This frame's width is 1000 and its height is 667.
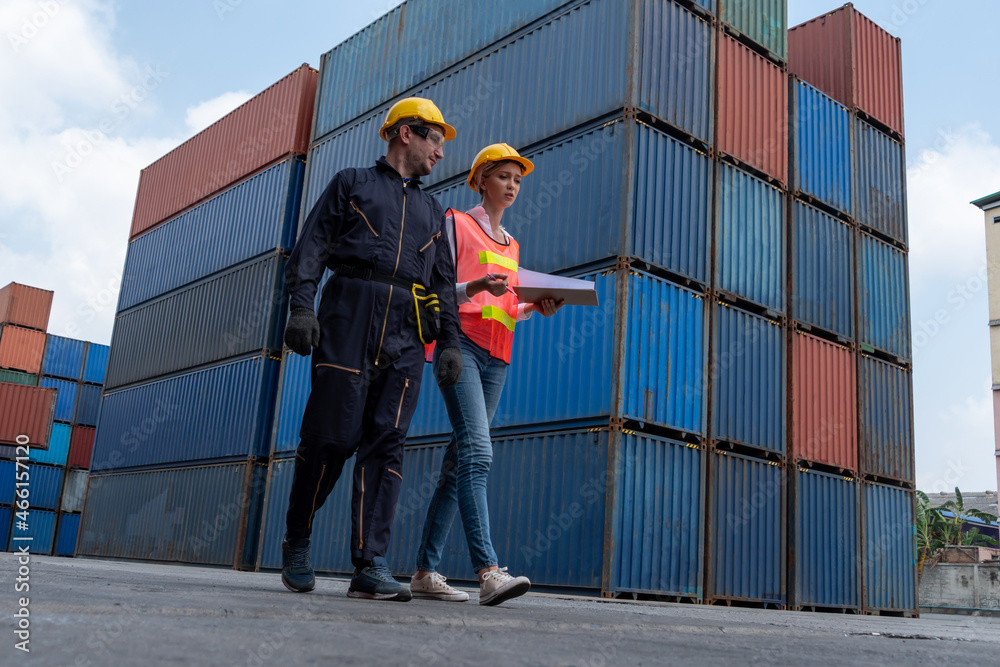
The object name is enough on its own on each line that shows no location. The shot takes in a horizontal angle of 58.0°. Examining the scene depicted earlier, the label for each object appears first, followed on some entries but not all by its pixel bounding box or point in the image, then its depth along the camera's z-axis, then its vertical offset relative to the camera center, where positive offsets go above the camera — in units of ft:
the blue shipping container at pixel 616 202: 36.19 +14.26
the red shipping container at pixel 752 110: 42.06 +21.17
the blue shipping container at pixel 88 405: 109.81 +12.84
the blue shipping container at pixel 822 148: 45.83 +21.30
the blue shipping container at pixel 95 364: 111.55 +18.06
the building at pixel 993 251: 149.38 +54.85
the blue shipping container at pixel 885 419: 45.34 +7.64
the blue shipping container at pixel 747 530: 36.45 +1.26
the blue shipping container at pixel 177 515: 52.44 +0.22
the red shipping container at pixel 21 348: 106.52 +18.46
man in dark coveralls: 12.10 +2.44
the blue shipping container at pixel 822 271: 43.70 +14.35
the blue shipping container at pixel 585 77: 38.34 +20.85
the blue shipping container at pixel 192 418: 53.47 +6.50
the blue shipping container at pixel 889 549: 43.70 +1.07
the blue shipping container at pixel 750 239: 40.06 +14.44
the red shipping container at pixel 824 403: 41.55 +7.58
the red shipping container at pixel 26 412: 86.99 +9.10
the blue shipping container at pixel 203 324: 55.06 +12.91
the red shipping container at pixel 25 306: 107.65 +23.75
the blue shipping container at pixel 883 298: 47.26 +14.24
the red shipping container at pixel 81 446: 108.47 +7.71
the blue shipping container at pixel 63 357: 109.28 +18.23
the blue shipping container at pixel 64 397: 108.37 +13.38
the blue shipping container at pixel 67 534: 105.09 -2.67
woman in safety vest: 13.57 +2.81
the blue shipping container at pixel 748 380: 38.06 +7.66
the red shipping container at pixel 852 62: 51.80 +29.18
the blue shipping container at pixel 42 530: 103.65 -2.41
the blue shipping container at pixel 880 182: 49.32 +21.19
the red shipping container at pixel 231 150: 59.26 +26.00
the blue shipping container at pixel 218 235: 57.00 +19.41
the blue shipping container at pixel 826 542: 40.06 +1.12
